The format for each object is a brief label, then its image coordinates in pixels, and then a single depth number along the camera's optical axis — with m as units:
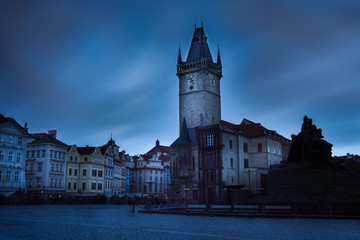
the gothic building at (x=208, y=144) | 67.94
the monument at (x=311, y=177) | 25.45
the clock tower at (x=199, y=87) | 78.38
